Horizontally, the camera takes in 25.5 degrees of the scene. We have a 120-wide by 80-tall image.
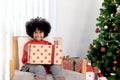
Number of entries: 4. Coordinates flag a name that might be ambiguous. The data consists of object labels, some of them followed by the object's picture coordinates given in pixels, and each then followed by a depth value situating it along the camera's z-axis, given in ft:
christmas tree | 9.84
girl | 8.81
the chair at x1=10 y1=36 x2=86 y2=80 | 8.17
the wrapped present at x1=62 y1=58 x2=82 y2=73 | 10.61
